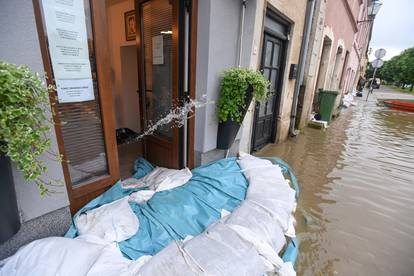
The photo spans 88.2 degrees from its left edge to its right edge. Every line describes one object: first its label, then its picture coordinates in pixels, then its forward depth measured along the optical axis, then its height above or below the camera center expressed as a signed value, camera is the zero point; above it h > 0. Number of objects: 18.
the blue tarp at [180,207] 1.55 -1.11
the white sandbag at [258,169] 2.39 -1.03
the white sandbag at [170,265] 1.15 -1.02
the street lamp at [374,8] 10.74 +3.68
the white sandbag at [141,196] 1.94 -1.10
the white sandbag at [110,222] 1.50 -1.06
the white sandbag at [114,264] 1.13 -1.04
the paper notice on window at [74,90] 1.49 -0.13
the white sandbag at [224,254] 1.19 -1.02
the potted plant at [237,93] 2.37 -0.17
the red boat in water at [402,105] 11.08 -1.12
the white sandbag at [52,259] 1.07 -0.96
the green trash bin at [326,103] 6.68 -0.67
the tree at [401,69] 30.88 +2.54
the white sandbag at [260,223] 1.56 -1.06
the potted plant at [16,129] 0.88 -0.26
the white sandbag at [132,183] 2.27 -1.18
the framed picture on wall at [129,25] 3.87 +0.86
